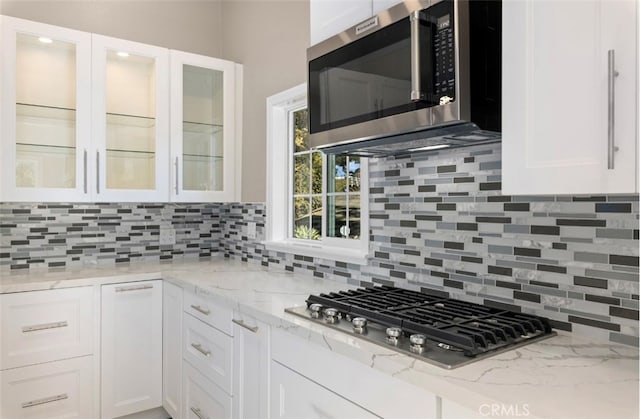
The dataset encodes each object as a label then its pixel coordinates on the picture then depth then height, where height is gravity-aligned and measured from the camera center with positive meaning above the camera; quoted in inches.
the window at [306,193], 87.8 +2.5
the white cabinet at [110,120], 95.9 +20.1
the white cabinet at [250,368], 64.6 -24.9
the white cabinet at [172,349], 93.4 -31.2
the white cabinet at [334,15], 64.1 +28.7
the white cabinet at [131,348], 94.8 -31.3
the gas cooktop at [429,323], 44.4 -13.6
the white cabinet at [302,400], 49.1 -23.6
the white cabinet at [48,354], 85.0 -29.7
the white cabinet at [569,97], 36.4 +9.7
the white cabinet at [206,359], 75.2 -28.3
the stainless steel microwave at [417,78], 48.6 +15.3
